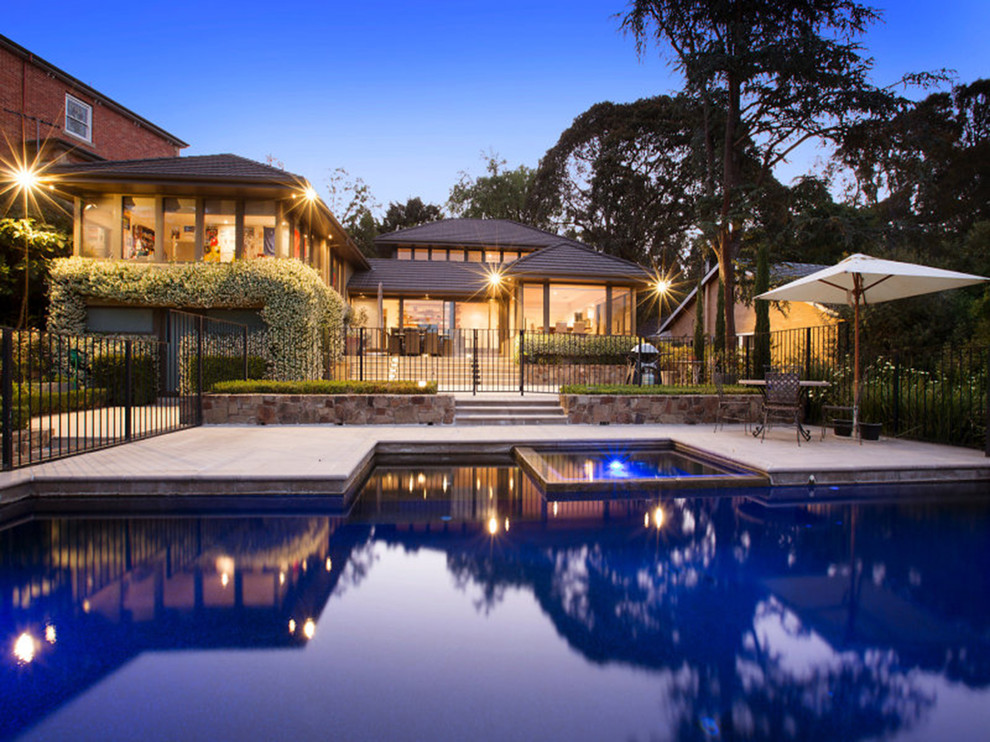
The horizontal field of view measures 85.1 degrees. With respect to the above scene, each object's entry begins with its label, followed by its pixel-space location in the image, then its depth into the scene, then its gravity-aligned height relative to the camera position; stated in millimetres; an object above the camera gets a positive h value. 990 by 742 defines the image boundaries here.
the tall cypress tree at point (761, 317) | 11156 +1005
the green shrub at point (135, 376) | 11023 -300
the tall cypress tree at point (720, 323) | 12852 +993
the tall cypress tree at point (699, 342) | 13164 +537
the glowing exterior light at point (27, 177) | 10859 +3812
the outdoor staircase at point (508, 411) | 9898 -906
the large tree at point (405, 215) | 37031 +10184
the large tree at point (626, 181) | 30578 +10774
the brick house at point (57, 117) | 15273 +7959
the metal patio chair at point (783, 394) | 7859 -450
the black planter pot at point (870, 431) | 7955 -986
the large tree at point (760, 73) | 15719 +8805
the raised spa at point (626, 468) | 5613 -1263
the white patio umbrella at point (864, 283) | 7238 +1207
